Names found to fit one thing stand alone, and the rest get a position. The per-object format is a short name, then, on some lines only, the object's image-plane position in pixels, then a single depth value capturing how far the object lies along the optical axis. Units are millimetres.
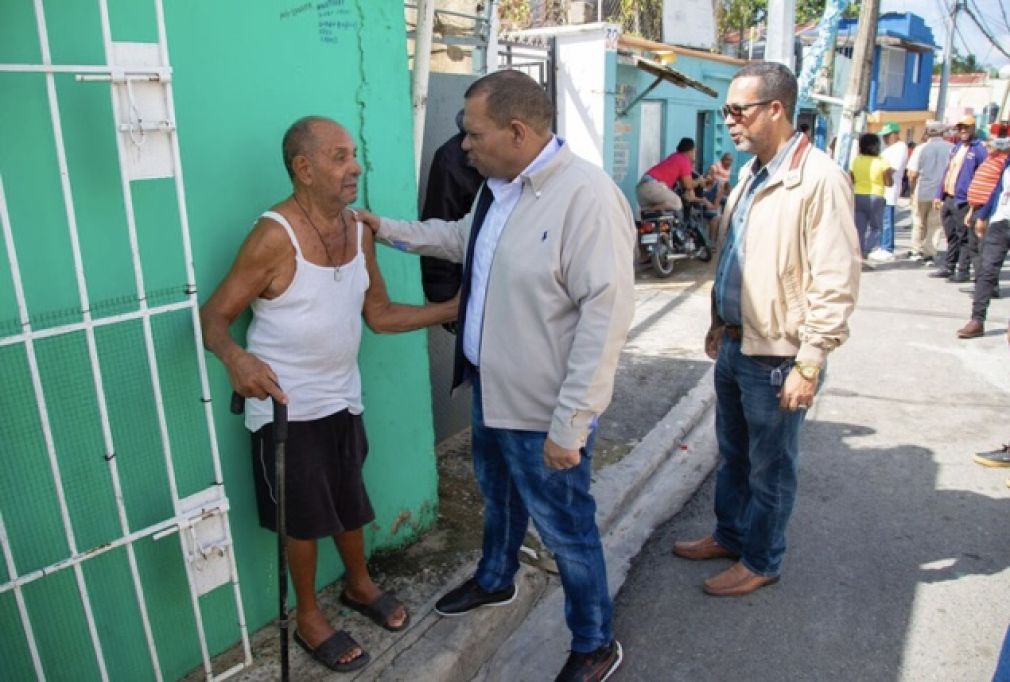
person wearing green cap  10977
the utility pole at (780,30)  8016
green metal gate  1869
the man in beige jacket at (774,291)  2623
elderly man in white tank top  2242
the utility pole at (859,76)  10961
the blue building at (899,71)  23719
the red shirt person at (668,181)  9828
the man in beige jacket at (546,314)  2191
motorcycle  9555
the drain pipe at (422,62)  3419
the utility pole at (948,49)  24500
